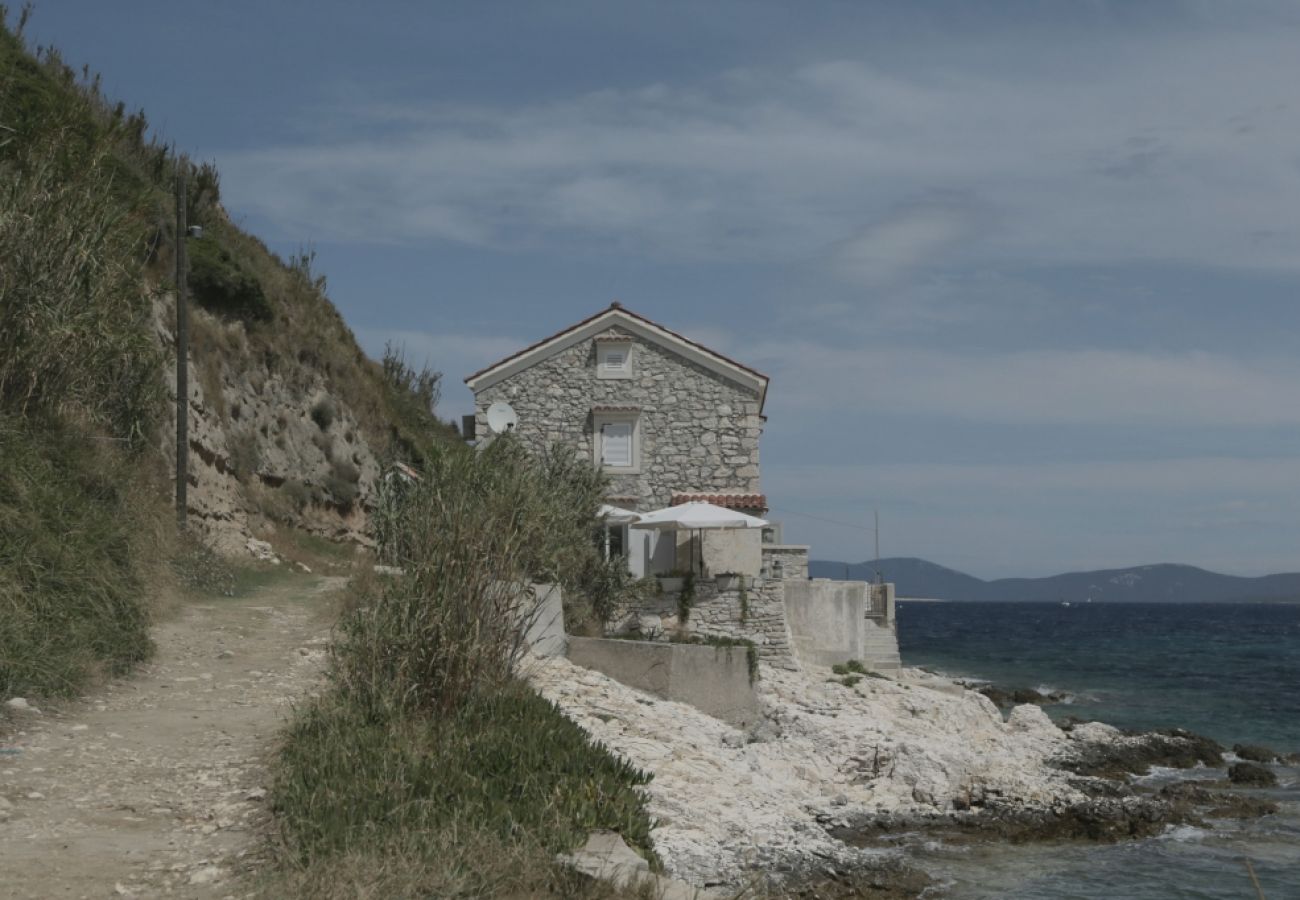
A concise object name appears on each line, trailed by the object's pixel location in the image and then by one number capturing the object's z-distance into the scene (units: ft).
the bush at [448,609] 34.01
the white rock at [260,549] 78.02
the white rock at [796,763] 45.44
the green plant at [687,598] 76.13
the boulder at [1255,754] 88.02
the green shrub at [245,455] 83.41
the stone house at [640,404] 96.89
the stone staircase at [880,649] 91.95
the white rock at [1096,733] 88.28
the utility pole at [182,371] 71.46
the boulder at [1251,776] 75.92
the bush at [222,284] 87.71
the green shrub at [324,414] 96.58
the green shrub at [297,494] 87.92
